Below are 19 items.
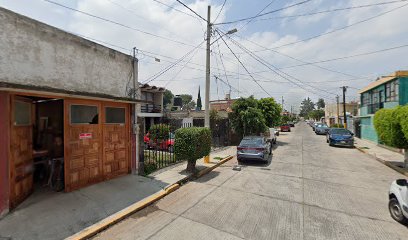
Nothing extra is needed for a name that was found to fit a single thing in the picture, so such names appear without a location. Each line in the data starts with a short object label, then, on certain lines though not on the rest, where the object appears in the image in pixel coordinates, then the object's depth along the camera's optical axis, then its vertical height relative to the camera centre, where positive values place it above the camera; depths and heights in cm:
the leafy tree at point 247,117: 1731 +3
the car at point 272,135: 1969 -165
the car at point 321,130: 3222 -200
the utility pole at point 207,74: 1060 +221
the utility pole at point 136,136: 803 -68
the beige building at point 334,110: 5213 +174
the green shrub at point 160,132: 1319 -87
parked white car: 478 -202
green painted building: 1700 +192
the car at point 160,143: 1363 -167
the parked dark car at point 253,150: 1112 -177
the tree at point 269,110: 2023 +70
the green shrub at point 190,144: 859 -110
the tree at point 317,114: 8670 +120
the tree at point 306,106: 14775 +781
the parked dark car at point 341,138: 1823 -185
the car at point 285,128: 3987 -205
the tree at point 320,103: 12731 +843
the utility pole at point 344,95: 3294 +343
